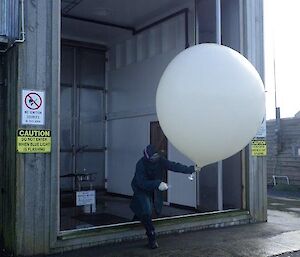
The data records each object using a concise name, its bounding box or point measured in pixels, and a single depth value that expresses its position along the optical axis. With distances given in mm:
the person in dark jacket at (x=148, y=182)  5559
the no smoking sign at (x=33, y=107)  5199
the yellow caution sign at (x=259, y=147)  7497
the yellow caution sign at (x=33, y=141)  5141
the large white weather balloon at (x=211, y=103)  3766
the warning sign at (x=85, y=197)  7488
